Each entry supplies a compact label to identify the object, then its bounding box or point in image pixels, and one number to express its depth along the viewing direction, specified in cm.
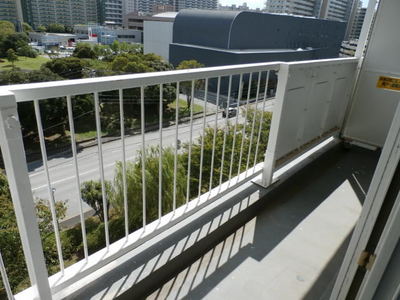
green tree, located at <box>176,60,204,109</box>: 2468
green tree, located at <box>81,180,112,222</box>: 780
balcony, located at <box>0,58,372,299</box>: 106
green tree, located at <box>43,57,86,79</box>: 1927
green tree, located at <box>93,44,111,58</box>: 3750
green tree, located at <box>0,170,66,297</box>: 314
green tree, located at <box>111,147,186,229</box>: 535
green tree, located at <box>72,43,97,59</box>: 3212
